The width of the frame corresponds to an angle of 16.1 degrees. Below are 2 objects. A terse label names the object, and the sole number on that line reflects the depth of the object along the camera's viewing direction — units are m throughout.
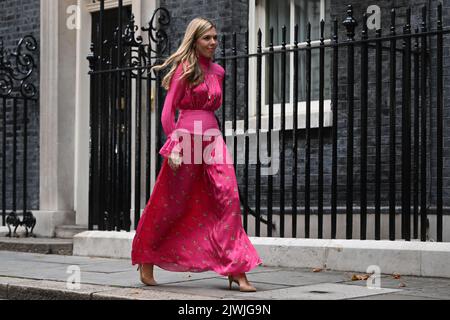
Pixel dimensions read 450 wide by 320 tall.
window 16.62
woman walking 11.02
